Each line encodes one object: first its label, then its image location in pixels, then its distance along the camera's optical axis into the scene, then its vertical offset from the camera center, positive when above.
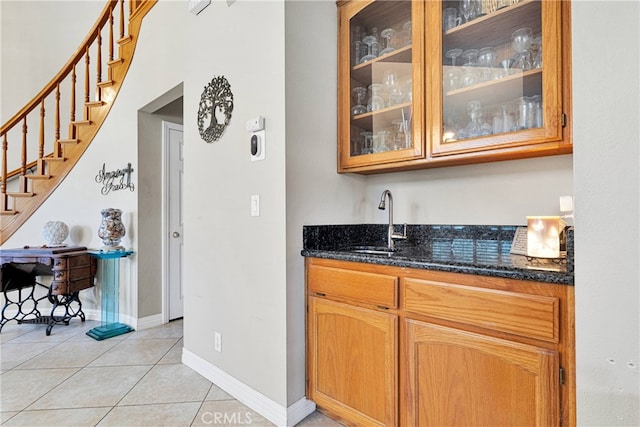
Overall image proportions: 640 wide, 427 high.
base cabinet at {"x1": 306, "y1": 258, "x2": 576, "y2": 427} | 1.05 -0.53
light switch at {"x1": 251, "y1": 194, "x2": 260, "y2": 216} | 1.79 +0.05
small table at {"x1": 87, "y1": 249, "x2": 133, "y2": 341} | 3.03 -0.77
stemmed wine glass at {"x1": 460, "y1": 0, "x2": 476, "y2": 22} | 1.57 +1.00
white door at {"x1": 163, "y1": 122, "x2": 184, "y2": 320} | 3.30 -0.03
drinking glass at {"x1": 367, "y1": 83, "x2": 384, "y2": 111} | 1.88 +0.68
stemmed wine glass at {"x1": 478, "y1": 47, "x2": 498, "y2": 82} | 1.54 +0.73
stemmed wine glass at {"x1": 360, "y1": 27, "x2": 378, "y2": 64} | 1.89 +1.00
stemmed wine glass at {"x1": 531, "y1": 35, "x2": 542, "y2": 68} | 1.36 +0.68
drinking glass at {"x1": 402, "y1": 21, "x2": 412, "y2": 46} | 1.71 +0.96
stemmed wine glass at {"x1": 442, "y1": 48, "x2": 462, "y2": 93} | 1.58 +0.68
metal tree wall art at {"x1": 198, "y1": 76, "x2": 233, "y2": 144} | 2.00 +0.68
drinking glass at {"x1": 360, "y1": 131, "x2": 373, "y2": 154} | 1.88 +0.42
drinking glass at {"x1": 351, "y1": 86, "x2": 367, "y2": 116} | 1.92 +0.68
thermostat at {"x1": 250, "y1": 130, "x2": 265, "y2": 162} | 1.76 +0.38
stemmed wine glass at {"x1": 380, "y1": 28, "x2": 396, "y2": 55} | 1.83 +1.01
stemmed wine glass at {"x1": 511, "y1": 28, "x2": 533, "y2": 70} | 1.41 +0.75
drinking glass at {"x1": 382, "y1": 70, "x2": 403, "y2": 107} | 1.79 +0.71
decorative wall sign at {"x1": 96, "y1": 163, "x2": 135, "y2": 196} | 3.12 +0.35
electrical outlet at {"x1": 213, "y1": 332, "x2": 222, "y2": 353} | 2.05 -0.83
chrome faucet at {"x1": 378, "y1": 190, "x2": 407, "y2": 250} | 1.77 -0.05
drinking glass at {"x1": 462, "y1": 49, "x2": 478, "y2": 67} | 1.58 +0.76
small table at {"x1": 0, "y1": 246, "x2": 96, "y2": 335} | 2.93 -0.60
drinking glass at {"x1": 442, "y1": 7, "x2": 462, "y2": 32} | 1.58 +0.96
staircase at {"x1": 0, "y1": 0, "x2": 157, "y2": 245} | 3.27 +0.92
